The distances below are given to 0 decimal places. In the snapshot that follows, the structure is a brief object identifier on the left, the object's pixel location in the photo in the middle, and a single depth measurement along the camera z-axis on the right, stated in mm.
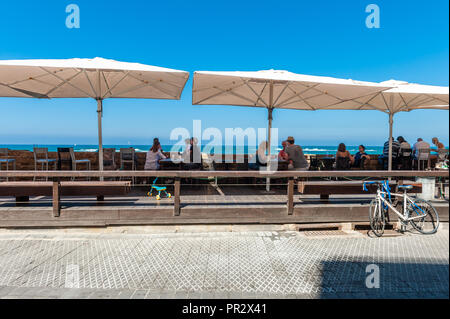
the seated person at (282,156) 7152
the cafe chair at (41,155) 7538
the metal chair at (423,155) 8906
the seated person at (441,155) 8119
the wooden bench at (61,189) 5129
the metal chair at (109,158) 7843
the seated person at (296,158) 6684
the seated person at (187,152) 7129
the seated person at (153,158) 7141
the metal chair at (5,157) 7539
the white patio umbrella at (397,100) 6703
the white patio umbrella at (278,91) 5719
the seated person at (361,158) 8586
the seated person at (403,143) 9071
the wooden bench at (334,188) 5504
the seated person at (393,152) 8953
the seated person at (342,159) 7660
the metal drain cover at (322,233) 5238
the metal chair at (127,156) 7828
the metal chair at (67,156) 7348
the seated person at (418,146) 8961
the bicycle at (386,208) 4822
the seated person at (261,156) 6909
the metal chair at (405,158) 8883
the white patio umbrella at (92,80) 5418
